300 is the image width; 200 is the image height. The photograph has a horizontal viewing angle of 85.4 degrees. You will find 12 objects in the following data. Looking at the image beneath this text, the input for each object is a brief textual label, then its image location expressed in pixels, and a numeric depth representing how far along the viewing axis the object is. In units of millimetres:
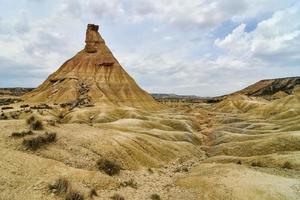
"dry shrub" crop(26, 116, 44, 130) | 12550
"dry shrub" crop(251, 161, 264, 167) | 13685
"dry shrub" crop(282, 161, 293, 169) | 12988
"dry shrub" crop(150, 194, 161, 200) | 9501
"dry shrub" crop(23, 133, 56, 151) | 10865
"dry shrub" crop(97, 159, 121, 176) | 11086
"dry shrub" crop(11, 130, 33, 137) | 11422
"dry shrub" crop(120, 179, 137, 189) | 10327
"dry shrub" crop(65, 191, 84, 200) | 7972
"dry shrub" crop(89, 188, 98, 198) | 8597
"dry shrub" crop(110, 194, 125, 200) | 8862
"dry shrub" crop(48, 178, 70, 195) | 8299
